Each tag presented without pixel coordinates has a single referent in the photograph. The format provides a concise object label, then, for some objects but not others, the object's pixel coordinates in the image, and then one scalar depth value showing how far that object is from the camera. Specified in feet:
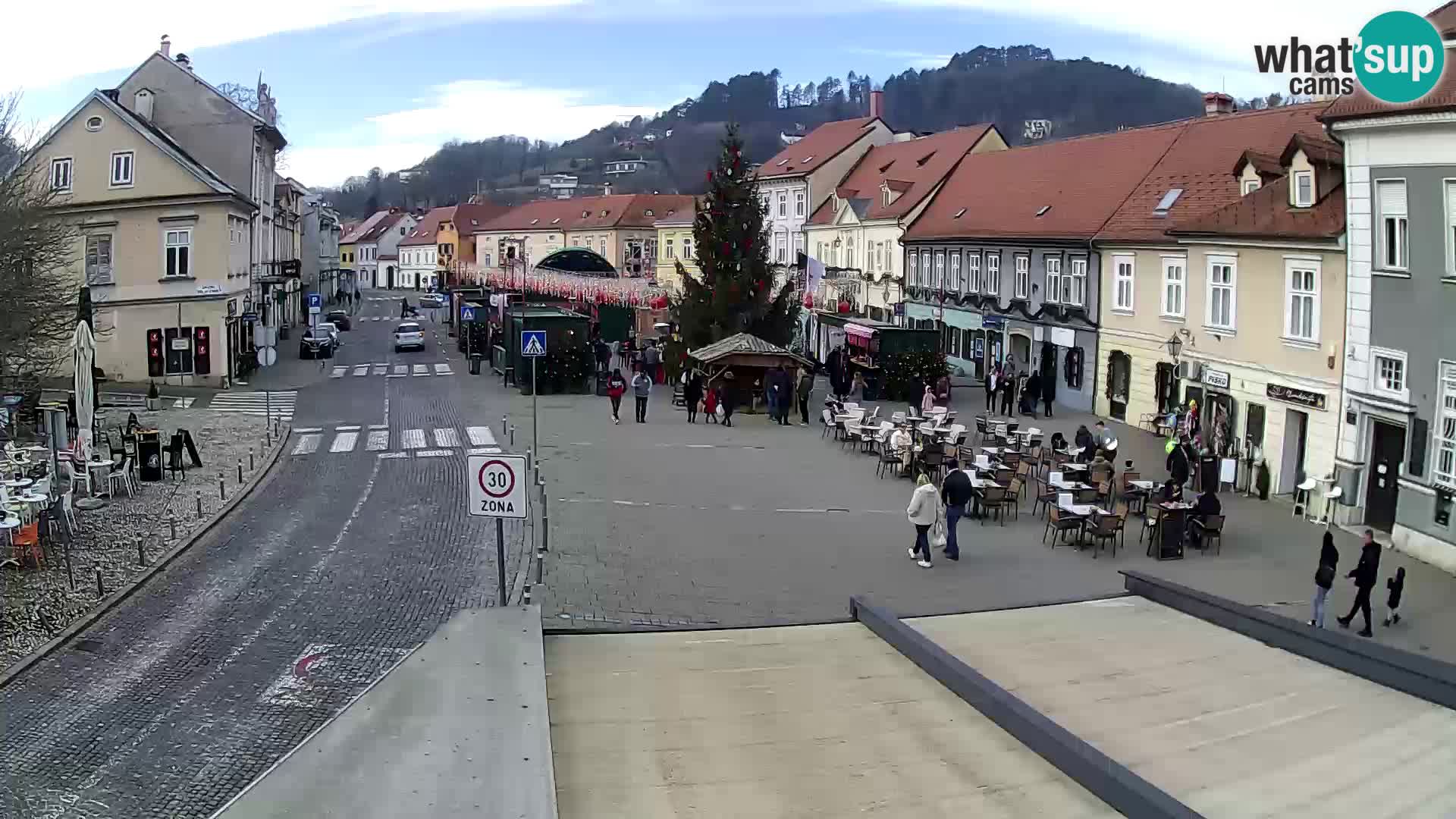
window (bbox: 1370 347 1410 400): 69.92
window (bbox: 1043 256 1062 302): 133.39
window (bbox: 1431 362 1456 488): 64.85
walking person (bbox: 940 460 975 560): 63.10
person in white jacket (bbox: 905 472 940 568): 60.39
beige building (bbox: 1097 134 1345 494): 80.89
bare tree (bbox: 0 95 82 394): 88.22
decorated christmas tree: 149.28
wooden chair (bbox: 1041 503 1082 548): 66.90
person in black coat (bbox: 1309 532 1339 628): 51.62
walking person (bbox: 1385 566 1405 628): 53.67
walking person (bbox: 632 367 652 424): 116.37
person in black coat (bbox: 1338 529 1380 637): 52.39
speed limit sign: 43.70
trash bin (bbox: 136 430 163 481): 84.84
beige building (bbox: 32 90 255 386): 139.95
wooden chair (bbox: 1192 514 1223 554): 66.44
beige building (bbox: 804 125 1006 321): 190.19
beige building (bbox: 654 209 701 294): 308.40
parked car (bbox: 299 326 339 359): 189.06
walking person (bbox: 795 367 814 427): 121.29
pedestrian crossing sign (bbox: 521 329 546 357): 79.24
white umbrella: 70.69
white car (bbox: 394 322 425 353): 205.26
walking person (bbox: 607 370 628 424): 114.83
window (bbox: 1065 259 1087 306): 127.54
